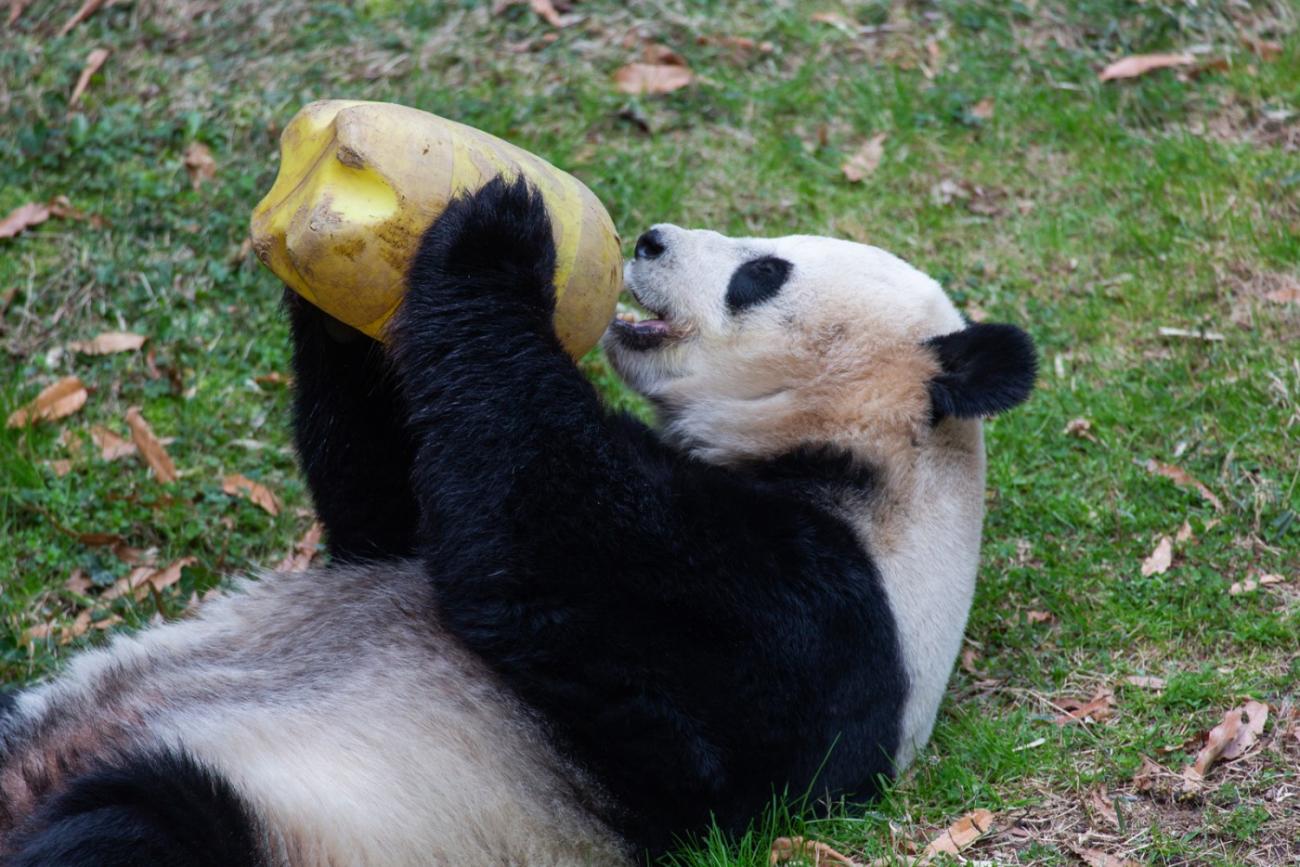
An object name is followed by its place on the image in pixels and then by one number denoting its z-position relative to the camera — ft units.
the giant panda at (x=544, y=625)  24.20
